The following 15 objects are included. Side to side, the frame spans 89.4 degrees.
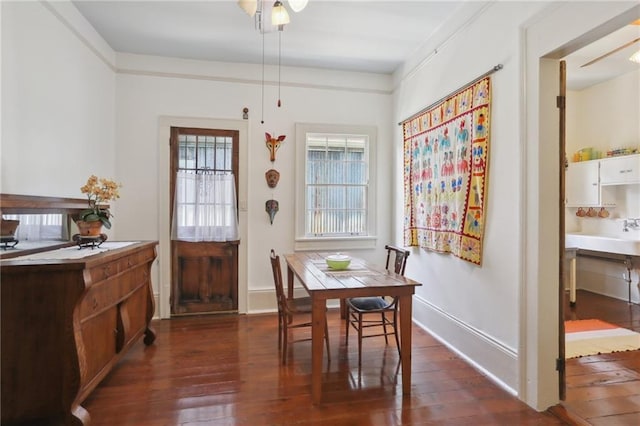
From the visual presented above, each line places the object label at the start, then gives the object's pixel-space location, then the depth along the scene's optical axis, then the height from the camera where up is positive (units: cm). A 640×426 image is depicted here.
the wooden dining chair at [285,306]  270 -78
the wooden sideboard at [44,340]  179 -71
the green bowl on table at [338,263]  280 -41
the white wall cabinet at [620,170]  388 +59
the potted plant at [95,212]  246 +2
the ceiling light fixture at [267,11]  212 +145
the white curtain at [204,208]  387 +8
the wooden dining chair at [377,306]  266 -77
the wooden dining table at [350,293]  218 -54
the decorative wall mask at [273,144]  406 +90
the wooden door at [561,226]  211 -6
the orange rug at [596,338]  289 -117
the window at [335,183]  421 +43
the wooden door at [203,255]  391 -49
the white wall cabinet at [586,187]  431 +42
